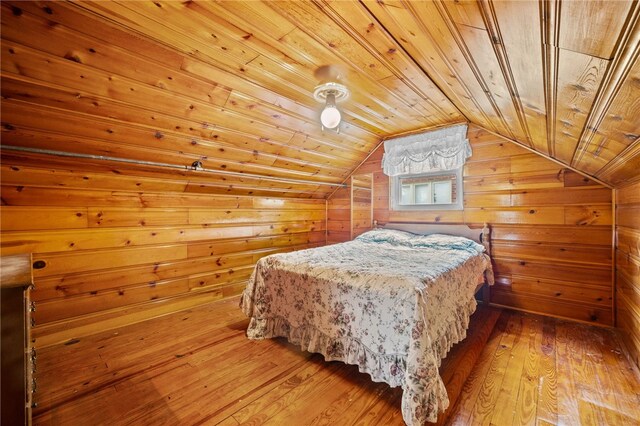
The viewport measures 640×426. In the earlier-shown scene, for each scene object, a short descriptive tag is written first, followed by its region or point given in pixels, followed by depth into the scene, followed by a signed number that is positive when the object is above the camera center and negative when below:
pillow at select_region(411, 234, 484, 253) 2.89 -0.36
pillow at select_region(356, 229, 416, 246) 3.36 -0.33
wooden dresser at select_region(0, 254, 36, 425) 0.84 -0.42
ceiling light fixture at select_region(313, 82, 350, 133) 2.01 +0.93
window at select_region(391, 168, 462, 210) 3.43 +0.26
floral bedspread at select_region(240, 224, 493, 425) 1.47 -0.66
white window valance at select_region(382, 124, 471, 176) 3.27 +0.75
